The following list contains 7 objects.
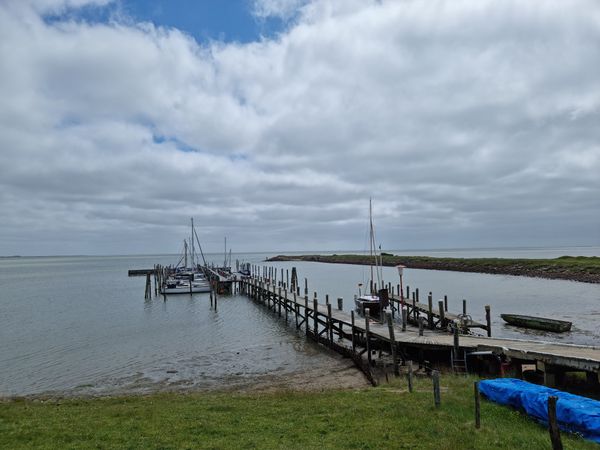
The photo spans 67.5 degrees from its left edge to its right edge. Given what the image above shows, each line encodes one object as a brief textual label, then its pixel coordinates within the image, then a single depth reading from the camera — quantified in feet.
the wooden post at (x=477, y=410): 33.96
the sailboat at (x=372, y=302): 108.18
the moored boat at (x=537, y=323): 93.71
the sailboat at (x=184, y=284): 200.13
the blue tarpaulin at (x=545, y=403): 31.65
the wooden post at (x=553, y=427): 24.13
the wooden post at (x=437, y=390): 40.04
